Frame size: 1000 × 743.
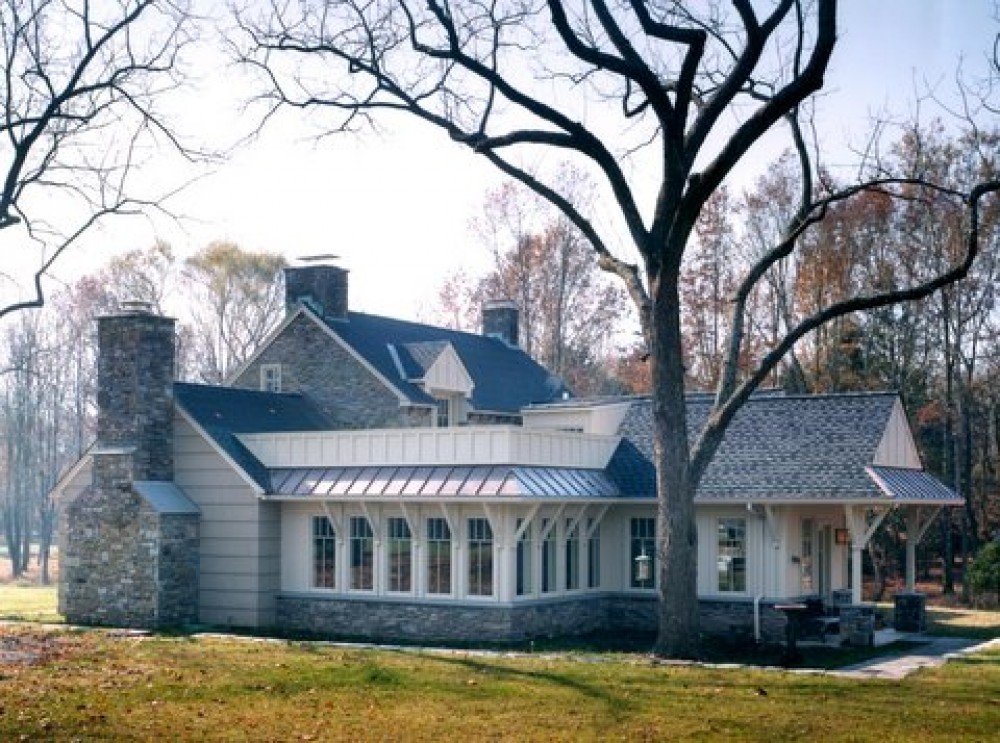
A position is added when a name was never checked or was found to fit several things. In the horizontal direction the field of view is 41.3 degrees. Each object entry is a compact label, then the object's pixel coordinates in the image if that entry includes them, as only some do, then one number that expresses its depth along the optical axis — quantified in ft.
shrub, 97.66
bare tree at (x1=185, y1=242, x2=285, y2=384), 158.40
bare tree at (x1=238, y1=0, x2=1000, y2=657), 61.31
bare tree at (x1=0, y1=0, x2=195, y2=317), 62.44
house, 76.54
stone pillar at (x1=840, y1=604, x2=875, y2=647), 73.00
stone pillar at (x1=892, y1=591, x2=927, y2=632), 80.18
